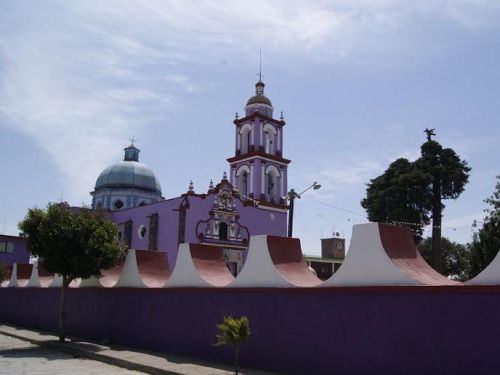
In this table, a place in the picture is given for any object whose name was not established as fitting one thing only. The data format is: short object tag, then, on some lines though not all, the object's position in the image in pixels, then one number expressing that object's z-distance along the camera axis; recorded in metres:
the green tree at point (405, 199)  41.09
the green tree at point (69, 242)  15.02
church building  36.47
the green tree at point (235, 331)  9.41
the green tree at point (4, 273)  26.87
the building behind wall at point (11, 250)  37.56
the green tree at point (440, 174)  41.53
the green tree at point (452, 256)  46.28
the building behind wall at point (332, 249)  59.74
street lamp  24.01
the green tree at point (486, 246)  23.11
